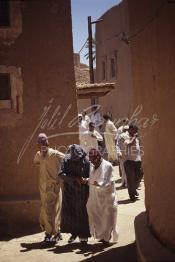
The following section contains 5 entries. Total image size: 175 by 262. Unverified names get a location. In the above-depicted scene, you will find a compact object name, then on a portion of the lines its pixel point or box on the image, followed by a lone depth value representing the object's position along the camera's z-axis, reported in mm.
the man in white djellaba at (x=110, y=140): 15977
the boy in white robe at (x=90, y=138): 14281
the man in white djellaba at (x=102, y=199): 6664
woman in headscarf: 6938
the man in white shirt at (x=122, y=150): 10730
